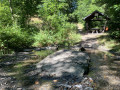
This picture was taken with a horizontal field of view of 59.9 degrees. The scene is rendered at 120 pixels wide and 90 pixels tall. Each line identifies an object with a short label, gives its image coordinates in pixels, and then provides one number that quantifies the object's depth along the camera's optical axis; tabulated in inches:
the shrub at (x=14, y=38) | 349.4
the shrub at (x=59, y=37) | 468.4
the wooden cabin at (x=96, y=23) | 741.9
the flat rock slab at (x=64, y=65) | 164.9
